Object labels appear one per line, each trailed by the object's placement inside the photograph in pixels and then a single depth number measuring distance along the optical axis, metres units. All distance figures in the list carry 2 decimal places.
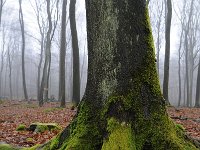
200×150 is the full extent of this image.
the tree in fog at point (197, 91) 14.23
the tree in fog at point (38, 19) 22.45
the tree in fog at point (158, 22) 23.68
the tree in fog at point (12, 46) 35.64
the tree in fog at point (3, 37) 32.83
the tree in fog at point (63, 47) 11.86
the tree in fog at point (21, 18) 20.97
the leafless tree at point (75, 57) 9.79
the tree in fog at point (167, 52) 11.47
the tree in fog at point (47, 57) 13.81
